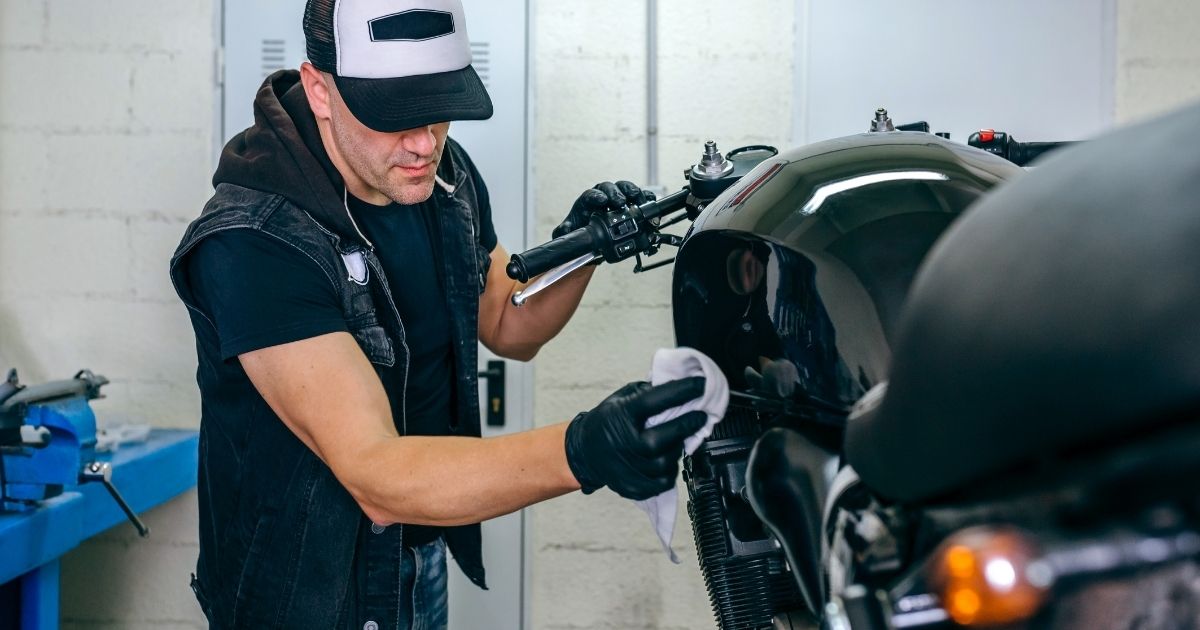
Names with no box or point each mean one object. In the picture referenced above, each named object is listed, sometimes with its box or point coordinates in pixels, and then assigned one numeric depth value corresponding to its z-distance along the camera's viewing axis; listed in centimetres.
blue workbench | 163
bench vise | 161
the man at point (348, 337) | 108
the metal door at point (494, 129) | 225
